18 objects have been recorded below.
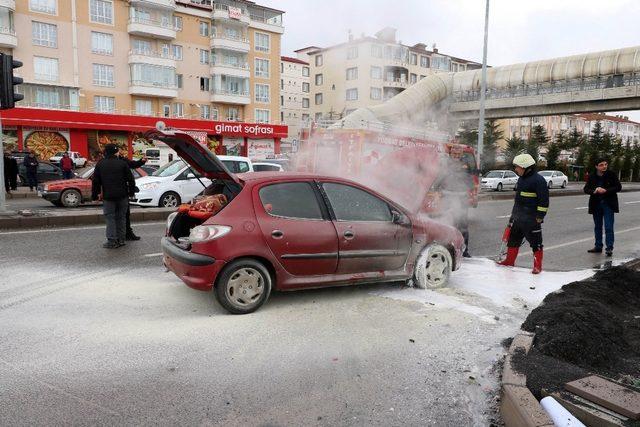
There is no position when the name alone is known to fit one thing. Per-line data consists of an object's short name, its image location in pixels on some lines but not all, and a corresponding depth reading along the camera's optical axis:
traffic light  10.53
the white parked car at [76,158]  31.92
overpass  22.05
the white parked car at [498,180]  29.83
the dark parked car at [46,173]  21.56
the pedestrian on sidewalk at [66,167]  20.45
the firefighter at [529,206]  6.62
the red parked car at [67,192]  13.78
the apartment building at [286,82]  46.78
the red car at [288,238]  4.58
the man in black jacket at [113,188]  7.81
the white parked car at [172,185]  12.98
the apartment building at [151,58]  35.53
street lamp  20.16
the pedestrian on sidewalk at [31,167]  19.46
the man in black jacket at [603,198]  8.32
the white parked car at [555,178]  34.53
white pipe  2.63
